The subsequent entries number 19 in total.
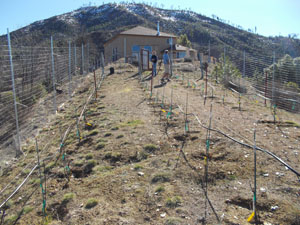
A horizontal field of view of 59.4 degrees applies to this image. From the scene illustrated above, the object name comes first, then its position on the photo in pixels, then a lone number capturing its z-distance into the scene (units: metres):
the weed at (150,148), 5.28
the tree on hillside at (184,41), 50.53
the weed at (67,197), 3.86
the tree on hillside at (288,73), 13.29
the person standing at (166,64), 13.17
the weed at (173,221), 3.13
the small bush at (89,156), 5.25
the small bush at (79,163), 5.06
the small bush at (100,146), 5.62
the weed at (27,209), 3.82
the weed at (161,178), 4.12
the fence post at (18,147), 6.34
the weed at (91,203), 3.64
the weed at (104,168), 4.73
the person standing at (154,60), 13.80
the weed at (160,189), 3.83
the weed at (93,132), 6.50
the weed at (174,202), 3.47
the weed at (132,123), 6.67
